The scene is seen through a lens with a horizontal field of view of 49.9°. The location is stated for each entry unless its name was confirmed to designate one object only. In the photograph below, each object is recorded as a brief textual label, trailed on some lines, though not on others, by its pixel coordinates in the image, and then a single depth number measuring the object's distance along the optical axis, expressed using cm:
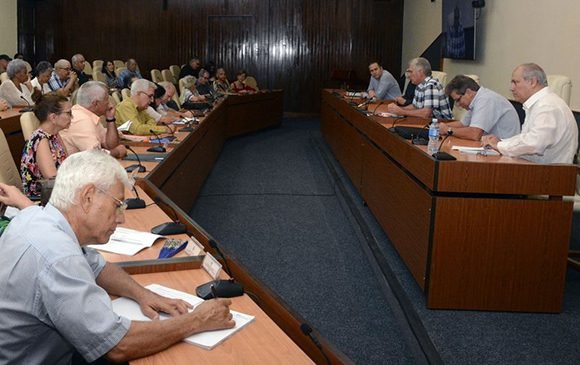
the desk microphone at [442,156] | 327
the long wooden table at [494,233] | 319
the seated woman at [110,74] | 1120
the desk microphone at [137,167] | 361
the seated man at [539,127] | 346
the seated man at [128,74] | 1064
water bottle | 365
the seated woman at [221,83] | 1074
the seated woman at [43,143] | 329
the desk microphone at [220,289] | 181
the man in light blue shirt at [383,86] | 879
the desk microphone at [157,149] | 430
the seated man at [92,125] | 398
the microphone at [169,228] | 237
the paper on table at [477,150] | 351
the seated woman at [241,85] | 1163
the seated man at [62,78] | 868
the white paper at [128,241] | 221
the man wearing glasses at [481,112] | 430
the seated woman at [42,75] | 796
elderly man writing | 139
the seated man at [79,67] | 1012
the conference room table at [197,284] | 148
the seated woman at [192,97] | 812
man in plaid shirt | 605
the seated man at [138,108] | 539
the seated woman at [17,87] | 665
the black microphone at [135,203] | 276
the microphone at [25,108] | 601
